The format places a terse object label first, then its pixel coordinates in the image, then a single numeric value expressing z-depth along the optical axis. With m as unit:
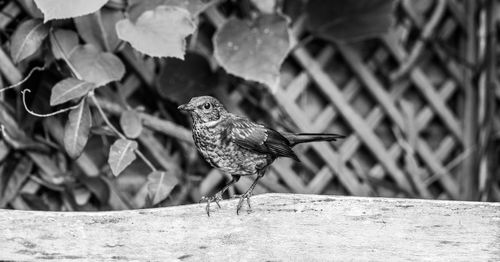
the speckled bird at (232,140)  3.89
